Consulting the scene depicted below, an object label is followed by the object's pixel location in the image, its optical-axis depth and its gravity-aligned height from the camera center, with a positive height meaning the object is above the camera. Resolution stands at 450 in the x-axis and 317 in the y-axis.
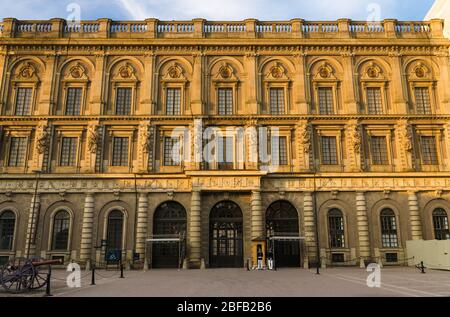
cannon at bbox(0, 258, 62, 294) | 16.00 -1.49
